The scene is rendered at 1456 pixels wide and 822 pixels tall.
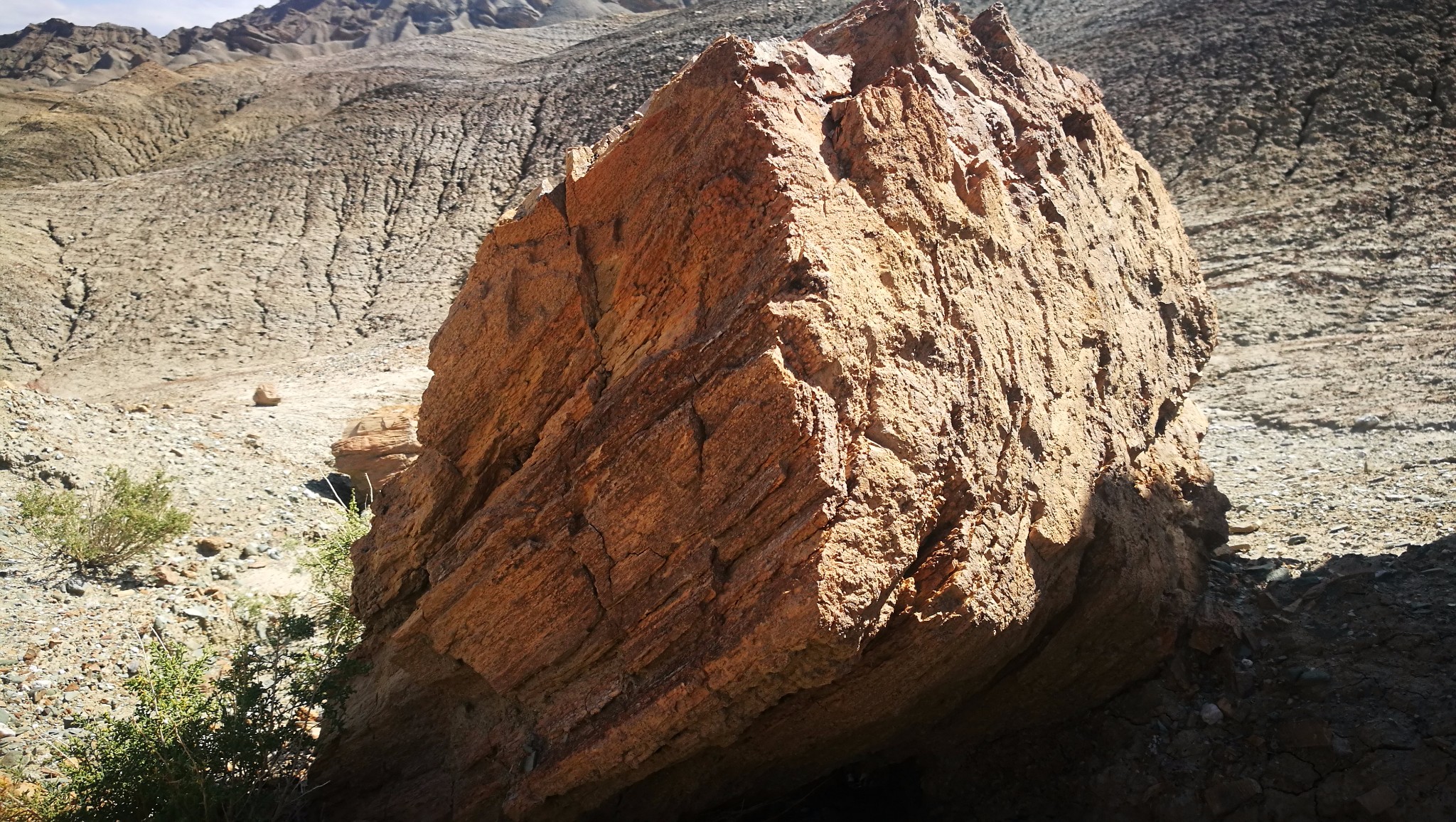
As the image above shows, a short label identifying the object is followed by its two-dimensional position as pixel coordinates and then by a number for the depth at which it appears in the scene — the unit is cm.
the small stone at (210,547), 797
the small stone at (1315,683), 479
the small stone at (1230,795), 449
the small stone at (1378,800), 422
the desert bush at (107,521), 727
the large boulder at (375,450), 962
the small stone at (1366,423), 880
